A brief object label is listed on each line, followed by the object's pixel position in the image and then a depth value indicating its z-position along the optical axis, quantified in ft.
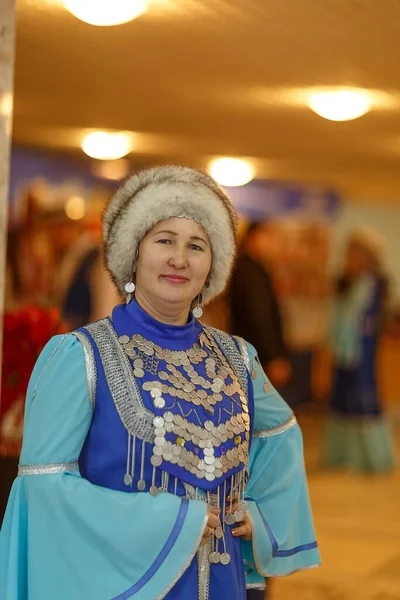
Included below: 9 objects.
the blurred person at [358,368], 39.38
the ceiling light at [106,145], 35.31
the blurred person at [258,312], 28.77
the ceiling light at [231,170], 42.35
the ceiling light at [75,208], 43.63
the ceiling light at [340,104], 26.27
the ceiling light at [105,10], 18.05
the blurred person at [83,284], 43.32
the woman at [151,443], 10.19
